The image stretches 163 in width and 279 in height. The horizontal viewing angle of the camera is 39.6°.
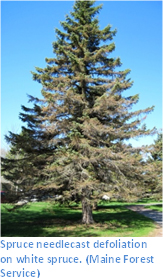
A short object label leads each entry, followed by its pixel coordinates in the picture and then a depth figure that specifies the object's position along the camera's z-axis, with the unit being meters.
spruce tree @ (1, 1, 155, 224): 9.38
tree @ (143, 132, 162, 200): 10.56
